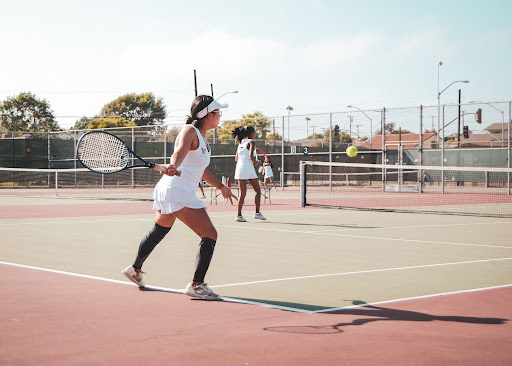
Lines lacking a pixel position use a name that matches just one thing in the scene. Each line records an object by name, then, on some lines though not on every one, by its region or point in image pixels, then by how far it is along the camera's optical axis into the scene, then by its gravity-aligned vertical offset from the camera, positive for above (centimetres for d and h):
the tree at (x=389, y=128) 3221 +162
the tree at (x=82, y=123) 13123 +728
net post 1805 -64
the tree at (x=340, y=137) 3561 +120
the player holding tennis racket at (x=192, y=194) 554 -27
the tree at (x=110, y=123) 8156 +484
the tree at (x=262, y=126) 3761 +195
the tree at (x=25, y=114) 8362 +577
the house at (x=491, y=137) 2956 +108
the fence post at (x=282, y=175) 3447 -78
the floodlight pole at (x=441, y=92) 4685 +500
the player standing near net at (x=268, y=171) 2752 -46
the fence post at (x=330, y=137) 3272 +106
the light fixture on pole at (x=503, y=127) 2696 +132
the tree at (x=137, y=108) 10506 +797
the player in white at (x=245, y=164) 1315 -8
